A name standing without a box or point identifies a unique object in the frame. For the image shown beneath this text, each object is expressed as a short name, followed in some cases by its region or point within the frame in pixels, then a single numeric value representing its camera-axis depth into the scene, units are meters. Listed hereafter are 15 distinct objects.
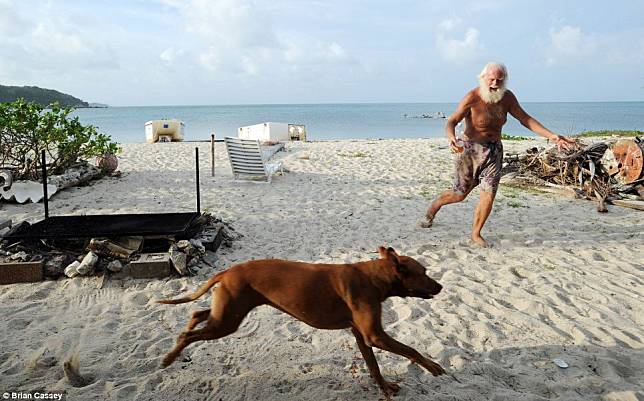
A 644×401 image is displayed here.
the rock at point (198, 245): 5.34
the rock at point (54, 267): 4.78
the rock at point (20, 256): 4.82
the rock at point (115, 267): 4.84
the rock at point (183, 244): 5.12
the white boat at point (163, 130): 24.80
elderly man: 5.48
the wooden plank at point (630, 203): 8.11
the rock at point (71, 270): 4.77
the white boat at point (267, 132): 24.20
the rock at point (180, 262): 4.89
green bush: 8.84
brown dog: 2.66
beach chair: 10.73
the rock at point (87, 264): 4.77
